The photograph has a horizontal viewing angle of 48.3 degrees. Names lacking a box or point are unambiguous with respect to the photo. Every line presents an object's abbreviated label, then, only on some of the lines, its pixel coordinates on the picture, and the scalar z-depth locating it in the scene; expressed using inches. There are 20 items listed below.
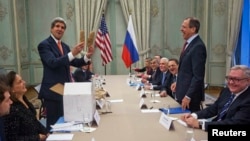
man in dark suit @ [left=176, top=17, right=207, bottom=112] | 115.4
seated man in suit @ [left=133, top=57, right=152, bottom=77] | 261.0
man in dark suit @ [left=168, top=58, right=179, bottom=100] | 170.2
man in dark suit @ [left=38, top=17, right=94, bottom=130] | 113.3
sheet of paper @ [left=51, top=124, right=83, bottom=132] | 88.0
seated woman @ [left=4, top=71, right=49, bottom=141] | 84.7
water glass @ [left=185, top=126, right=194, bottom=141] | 76.5
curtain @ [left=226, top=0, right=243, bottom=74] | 274.7
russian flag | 236.4
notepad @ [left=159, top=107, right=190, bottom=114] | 108.4
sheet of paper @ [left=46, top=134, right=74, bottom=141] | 79.9
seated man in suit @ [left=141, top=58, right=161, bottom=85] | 216.0
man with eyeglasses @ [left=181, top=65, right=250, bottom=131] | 82.5
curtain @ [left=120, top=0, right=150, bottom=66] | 323.0
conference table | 80.0
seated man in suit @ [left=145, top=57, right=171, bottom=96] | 175.5
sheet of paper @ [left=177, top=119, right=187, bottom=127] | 91.0
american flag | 266.7
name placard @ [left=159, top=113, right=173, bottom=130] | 86.2
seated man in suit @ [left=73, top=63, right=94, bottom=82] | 217.2
